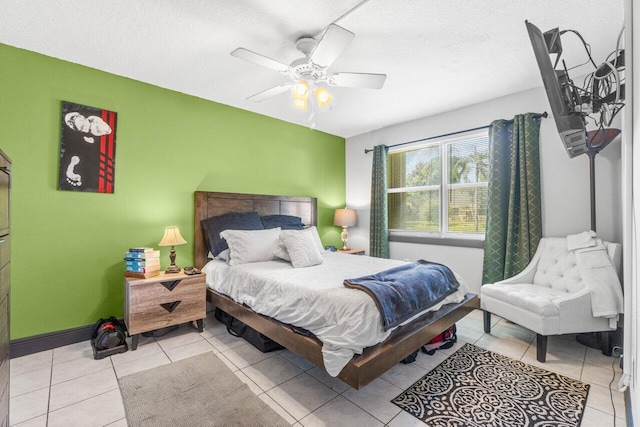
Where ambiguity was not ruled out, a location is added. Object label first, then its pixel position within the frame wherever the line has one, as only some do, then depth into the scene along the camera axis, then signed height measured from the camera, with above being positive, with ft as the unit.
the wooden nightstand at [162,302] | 8.23 -2.43
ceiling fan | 6.49 +3.68
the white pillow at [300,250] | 9.60 -0.98
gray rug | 5.55 -3.75
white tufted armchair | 7.59 -2.09
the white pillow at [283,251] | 10.28 -1.07
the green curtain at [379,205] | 14.76 +0.81
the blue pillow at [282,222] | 12.53 -0.07
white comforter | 5.66 -1.86
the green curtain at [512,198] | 10.30 +0.87
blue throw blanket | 6.16 -1.59
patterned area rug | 5.63 -3.72
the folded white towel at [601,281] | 7.39 -1.52
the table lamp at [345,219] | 15.39 +0.10
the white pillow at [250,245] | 9.96 -0.85
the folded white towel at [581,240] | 8.40 -0.53
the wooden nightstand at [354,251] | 14.53 -1.52
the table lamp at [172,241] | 9.42 -0.68
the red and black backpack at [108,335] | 7.91 -3.18
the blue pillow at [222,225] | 10.80 -0.19
